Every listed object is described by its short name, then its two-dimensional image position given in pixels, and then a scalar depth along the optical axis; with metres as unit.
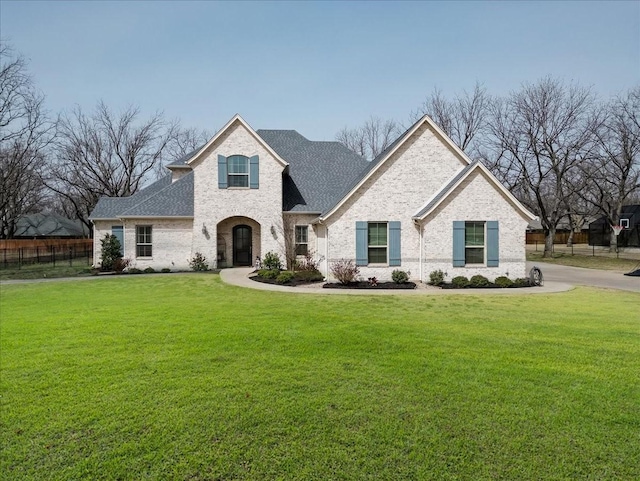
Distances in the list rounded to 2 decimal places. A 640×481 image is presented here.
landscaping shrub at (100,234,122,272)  22.30
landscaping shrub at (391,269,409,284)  16.28
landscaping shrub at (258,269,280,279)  17.72
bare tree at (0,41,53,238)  35.00
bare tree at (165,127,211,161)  51.41
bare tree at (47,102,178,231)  44.38
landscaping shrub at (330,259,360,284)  16.02
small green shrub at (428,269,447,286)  15.98
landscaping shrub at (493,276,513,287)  15.64
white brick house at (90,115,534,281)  16.33
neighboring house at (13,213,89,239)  51.19
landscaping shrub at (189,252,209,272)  22.30
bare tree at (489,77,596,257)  34.94
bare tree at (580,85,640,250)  36.56
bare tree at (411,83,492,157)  41.00
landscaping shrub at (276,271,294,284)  16.67
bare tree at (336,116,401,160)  50.44
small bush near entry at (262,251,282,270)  22.08
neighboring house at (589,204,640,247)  48.44
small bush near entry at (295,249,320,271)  19.65
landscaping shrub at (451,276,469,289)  15.62
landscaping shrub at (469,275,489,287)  15.60
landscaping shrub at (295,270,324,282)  17.47
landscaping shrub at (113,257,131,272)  21.72
